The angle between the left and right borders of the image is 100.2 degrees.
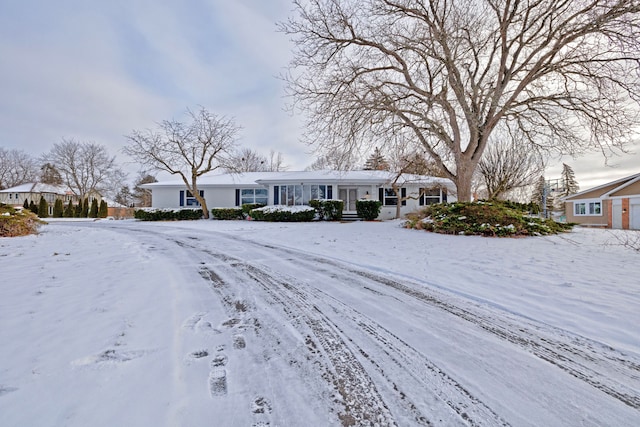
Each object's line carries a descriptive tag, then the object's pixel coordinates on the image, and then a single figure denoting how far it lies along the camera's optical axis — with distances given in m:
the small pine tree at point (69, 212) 27.30
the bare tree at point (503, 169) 17.41
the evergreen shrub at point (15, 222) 7.75
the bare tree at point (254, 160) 36.28
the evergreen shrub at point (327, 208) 15.69
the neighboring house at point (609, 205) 16.59
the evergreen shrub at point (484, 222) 8.52
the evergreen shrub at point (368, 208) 16.11
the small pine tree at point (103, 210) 27.15
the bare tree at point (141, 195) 39.50
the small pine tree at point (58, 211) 27.04
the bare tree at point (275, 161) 38.91
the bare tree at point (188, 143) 17.92
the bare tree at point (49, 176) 38.82
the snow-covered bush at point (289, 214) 15.17
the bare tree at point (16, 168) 38.69
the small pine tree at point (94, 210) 26.84
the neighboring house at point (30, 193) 37.09
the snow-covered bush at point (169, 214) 18.50
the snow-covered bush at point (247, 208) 17.37
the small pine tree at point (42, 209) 25.67
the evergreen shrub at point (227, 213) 17.67
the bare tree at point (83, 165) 31.39
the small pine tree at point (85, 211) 27.39
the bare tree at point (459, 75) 8.47
